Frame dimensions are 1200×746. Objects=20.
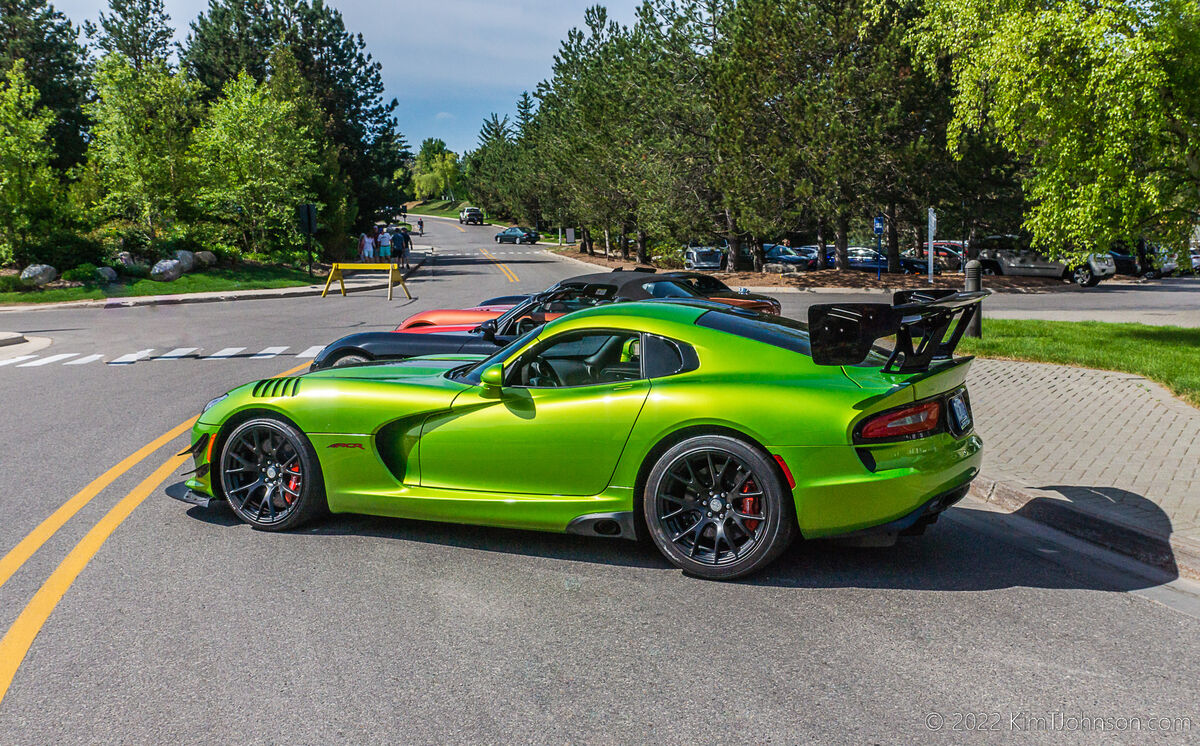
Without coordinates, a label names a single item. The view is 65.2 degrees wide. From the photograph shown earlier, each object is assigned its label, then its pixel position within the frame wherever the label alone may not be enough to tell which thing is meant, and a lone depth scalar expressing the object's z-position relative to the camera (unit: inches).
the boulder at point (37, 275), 1092.5
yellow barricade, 941.2
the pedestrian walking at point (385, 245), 1728.6
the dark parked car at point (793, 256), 1688.0
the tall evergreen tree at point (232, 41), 2034.9
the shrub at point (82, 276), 1128.8
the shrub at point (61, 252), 1136.8
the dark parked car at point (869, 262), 1590.8
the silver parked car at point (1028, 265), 1286.9
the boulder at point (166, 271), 1197.1
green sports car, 177.2
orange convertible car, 433.7
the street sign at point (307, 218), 1378.0
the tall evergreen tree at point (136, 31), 2556.6
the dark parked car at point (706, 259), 1647.1
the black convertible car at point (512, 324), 359.6
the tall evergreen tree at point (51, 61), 2054.6
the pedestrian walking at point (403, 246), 1683.7
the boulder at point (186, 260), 1247.0
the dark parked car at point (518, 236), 3272.6
